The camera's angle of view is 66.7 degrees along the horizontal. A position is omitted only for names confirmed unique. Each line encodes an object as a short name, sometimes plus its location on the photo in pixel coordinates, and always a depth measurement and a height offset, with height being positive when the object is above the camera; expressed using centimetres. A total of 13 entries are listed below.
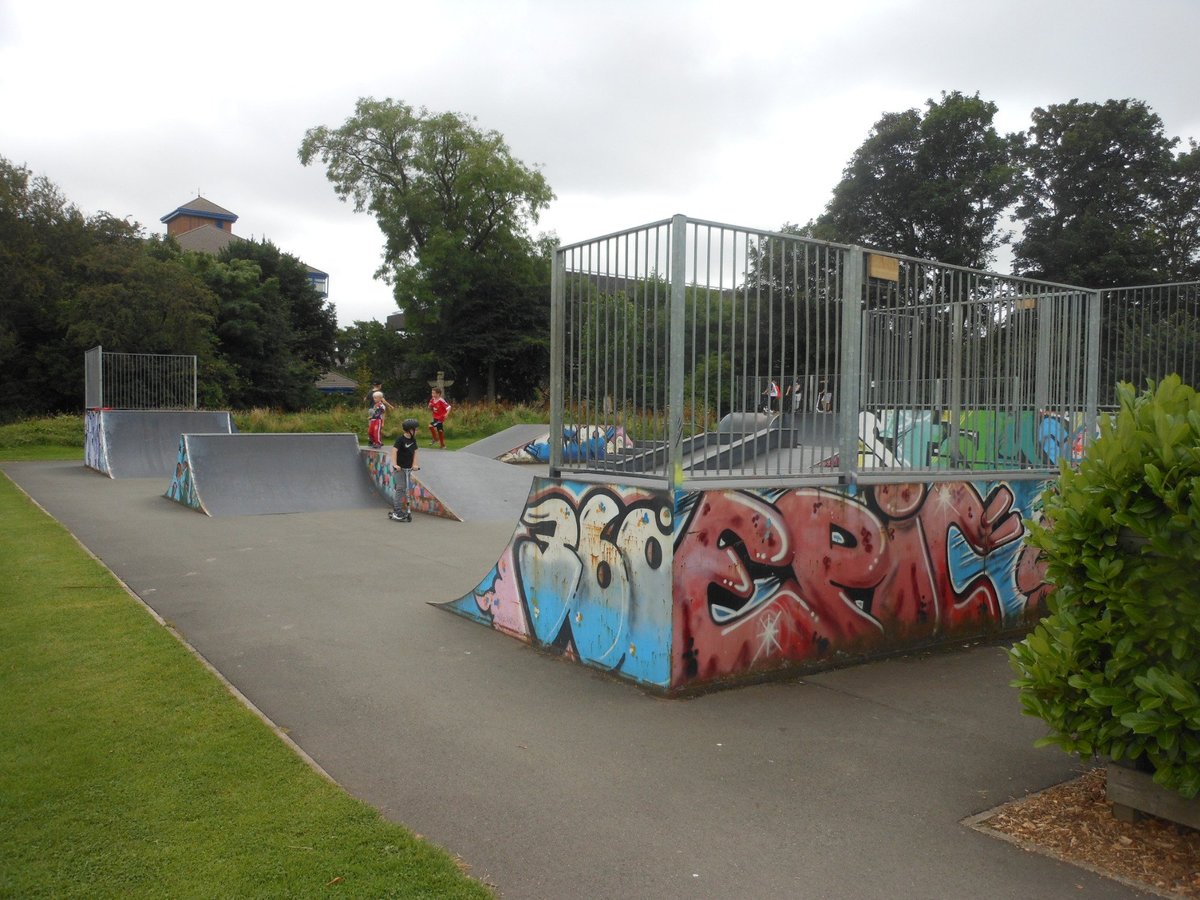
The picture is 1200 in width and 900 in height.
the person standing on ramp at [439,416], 2884 -11
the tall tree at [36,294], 3694 +484
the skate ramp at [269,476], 1561 -118
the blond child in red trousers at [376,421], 2247 -22
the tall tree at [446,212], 5297 +1184
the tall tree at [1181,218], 3547 +788
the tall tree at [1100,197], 3550 +910
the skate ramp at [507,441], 2631 -84
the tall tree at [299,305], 5556 +699
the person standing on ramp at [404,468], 1472 -91
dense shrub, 348 -74
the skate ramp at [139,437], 2180 -65
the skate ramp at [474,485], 1552 -134
